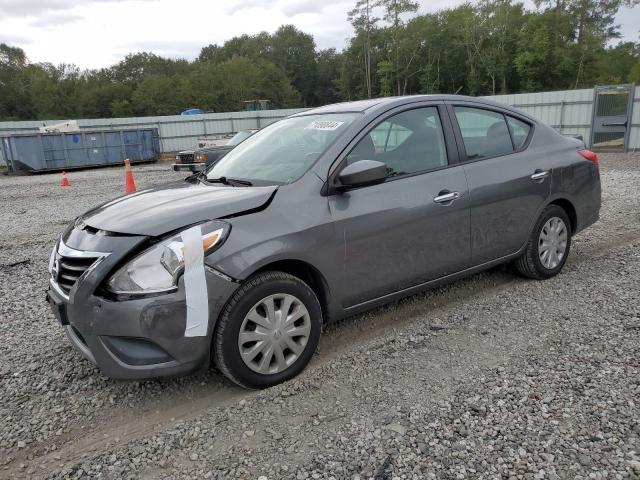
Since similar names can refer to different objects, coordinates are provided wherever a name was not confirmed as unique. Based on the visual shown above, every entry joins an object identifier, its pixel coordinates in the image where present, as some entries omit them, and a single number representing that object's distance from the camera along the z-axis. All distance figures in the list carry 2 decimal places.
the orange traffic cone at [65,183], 14.89
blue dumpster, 19.89
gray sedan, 2.63
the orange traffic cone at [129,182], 10.52
